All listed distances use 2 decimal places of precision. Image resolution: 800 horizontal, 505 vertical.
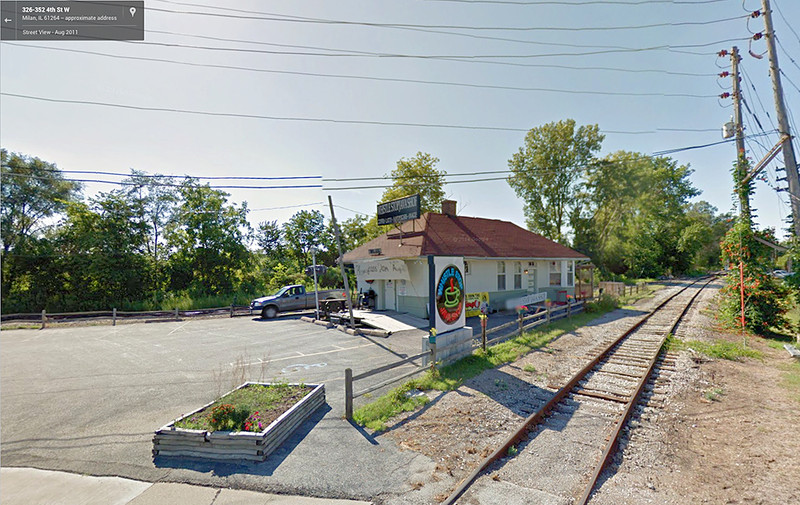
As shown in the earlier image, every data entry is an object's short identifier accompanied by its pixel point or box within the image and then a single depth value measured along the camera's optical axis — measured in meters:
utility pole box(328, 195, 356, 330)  15.16
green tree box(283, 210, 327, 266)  41.25
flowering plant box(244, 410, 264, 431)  5.31
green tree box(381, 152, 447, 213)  35.97
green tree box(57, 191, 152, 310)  23.22
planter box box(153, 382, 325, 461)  5.04
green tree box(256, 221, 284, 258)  43.22
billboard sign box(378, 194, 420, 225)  16.38
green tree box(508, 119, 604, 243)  38.28
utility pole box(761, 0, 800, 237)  10.59
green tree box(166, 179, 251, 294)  27.28
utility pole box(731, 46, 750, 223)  13.41
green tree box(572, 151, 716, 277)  39.59
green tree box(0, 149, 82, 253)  23.22
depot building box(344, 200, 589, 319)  17.39
